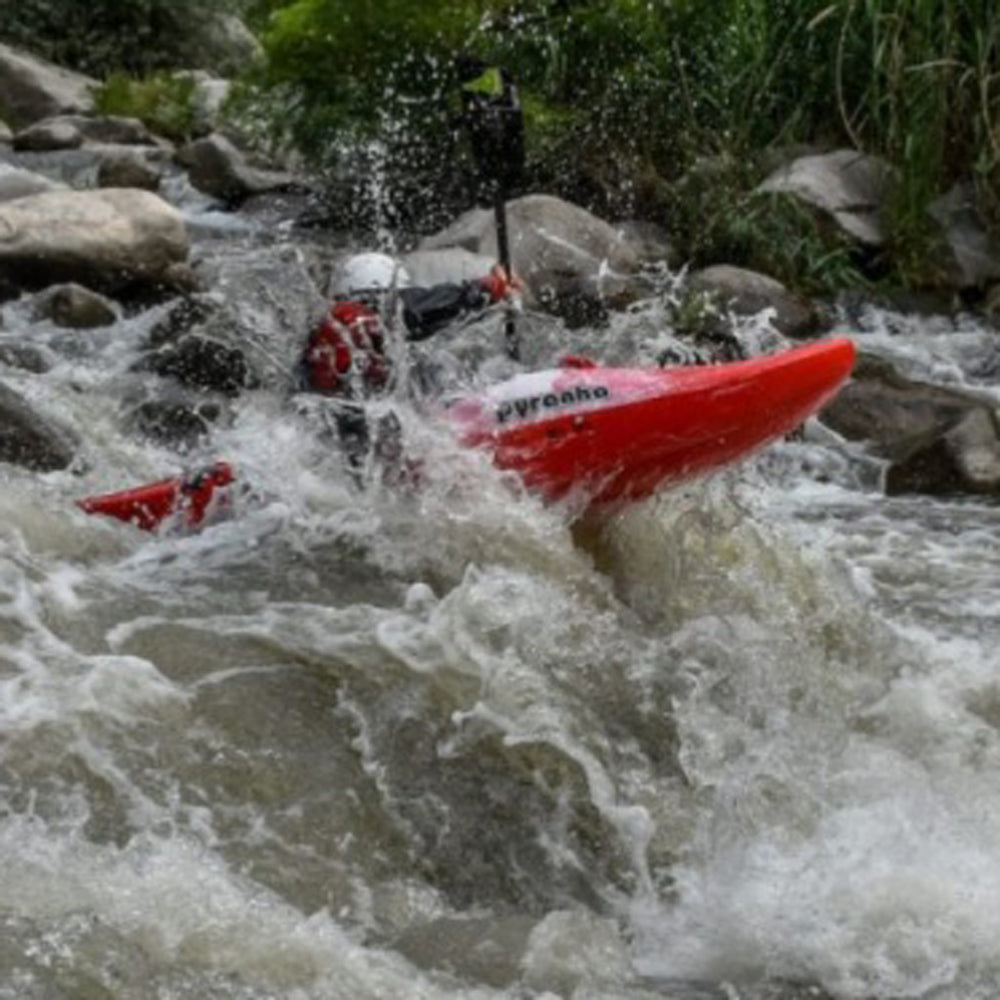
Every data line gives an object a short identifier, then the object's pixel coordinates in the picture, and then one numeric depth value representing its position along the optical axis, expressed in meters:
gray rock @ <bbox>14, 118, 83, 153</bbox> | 24.16
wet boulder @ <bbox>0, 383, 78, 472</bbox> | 11.39
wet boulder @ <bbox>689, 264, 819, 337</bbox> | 15.73
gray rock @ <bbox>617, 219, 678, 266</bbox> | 17.11
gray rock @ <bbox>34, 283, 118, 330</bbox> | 15.27
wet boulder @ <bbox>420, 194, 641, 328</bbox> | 16.11
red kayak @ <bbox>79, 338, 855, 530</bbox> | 9.45
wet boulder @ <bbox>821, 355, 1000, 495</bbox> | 12.51
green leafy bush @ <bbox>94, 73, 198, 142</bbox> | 27.33
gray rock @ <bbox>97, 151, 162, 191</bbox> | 21.52
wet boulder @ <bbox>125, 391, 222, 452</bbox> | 13.04
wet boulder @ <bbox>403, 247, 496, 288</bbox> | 15.52
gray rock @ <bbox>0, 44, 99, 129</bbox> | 27.95
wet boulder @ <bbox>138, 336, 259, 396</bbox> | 13.82
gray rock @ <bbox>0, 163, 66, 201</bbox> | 19.27
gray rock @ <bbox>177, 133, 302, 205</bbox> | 22.09
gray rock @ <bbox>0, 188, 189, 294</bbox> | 15.92
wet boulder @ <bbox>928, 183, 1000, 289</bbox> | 16.66
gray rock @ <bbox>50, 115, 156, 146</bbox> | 25.59
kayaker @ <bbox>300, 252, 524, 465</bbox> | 10.19
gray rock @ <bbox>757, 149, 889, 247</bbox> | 16.87
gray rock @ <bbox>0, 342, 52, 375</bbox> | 14.20
